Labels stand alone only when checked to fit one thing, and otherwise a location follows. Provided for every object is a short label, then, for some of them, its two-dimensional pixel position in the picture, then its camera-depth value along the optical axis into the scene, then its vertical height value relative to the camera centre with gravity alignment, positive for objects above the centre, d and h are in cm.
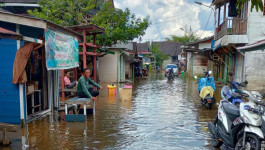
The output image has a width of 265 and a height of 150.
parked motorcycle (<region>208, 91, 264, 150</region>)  472 -105
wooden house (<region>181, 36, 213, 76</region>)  2950 +77
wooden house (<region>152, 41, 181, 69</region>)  6675 +435
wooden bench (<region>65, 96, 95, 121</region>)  816 -145
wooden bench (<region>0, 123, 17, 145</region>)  558 -122
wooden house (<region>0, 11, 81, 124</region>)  680 +18
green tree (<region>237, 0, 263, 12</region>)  355 +84
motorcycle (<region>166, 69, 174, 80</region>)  2908 -82
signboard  770 +57
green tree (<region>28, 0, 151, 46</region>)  1825 +351
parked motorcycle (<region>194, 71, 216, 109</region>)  1052 -90
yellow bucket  1412 -112
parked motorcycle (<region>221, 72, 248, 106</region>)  621 -62
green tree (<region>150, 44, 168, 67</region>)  5838 +267
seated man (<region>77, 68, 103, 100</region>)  849 -63
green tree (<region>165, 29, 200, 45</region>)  5899 +684
